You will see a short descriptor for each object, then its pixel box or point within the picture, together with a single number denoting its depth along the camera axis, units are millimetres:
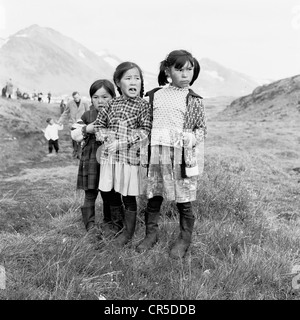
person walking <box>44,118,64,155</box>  11508
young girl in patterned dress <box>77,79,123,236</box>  3699
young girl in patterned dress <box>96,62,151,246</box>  3375
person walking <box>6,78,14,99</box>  23933
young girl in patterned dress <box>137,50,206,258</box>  3258
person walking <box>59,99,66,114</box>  24594
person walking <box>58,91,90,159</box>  8562
